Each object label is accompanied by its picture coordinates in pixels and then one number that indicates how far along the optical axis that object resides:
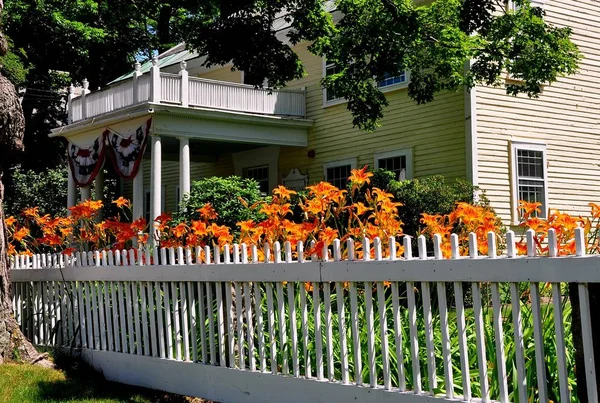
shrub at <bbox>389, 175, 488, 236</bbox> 13.81
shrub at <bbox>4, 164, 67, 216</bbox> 27.30
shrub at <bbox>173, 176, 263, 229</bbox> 14.80
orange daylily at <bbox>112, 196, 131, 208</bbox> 8.43
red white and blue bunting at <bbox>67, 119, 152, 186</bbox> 18.03
